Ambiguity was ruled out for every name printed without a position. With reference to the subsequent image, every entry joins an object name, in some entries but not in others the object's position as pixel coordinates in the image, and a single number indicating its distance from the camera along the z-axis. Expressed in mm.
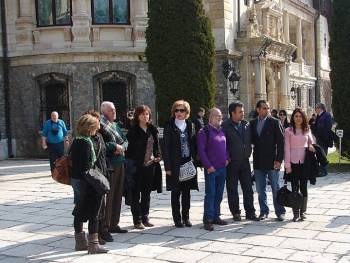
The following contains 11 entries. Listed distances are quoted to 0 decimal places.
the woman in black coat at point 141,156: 7672
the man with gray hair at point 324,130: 13250
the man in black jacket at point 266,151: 7996
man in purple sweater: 7566
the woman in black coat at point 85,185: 6328
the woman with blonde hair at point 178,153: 7578
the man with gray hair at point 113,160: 7168
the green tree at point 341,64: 15078
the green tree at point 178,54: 15961
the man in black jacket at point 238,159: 7965
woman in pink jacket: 8016
